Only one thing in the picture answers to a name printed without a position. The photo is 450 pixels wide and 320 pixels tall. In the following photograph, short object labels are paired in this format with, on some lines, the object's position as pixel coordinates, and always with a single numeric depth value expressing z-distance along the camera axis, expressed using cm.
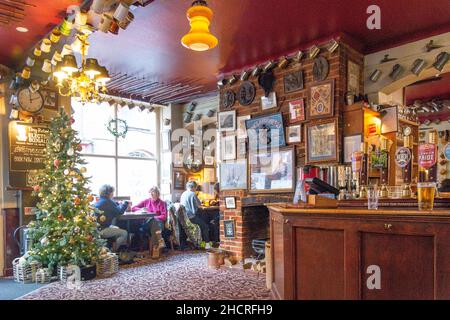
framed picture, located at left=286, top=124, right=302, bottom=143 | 478
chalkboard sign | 498
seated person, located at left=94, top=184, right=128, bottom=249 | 541
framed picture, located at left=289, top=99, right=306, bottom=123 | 475
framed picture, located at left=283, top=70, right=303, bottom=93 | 480
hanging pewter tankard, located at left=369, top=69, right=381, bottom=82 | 459
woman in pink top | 620
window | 765
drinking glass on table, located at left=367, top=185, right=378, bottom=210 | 237
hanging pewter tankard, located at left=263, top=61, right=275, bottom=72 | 507
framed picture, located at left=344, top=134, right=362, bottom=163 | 424
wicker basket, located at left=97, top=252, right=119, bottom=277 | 467
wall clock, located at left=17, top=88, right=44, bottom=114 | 499
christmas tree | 454
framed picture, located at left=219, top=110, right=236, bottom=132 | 561
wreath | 769
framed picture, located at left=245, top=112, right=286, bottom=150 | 499
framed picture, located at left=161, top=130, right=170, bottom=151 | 856
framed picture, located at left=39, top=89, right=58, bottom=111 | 532
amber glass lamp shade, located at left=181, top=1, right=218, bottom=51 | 279
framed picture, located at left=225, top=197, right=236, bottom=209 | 550
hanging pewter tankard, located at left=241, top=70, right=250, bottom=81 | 545
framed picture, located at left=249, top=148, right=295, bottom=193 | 484
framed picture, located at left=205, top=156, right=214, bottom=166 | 895
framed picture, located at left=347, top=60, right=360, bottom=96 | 448
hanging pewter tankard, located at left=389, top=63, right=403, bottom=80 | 439
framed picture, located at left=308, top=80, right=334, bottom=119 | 441
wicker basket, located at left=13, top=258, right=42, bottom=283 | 442
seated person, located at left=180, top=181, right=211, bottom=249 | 693
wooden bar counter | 190
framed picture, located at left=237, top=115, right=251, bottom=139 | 547
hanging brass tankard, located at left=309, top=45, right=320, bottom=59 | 455
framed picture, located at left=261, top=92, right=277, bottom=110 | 509
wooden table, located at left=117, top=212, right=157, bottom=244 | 585
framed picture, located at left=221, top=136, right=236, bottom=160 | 563
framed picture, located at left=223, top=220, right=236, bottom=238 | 550
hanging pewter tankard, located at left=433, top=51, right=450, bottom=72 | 405
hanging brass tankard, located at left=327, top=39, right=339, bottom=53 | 434
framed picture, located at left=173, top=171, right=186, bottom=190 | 854
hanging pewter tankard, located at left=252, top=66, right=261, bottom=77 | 525
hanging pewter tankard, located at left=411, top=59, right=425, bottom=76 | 423
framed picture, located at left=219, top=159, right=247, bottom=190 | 546
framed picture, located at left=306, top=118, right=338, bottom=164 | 439
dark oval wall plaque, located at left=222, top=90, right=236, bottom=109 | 566
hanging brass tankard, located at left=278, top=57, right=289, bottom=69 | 493
